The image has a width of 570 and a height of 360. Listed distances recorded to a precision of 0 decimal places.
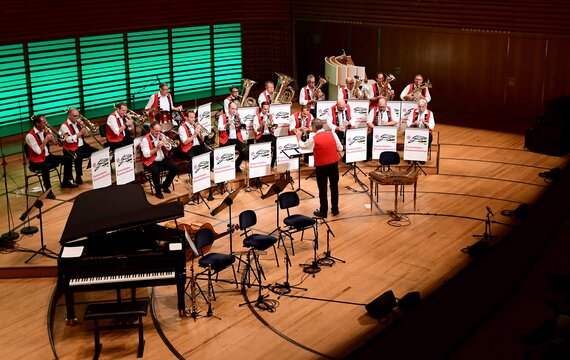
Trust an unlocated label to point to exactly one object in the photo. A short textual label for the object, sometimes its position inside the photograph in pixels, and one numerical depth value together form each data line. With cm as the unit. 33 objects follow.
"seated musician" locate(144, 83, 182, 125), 1561
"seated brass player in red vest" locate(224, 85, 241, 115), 1543
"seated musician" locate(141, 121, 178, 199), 1323
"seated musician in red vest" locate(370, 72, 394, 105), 1664
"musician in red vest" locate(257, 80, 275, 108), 1617
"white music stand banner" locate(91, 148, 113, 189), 1222
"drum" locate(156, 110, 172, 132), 1434
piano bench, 867
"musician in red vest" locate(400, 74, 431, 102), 1656
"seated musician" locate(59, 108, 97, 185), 1359
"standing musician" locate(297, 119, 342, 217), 1261
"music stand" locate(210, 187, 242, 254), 1038
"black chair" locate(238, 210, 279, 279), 1043
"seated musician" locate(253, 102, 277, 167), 1455
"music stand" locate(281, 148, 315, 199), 1363
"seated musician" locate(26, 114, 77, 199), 1292
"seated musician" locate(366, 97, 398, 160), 1501
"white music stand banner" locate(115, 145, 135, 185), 1249
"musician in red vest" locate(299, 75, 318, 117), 1634
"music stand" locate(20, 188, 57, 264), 1075
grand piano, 893
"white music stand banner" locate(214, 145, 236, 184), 1302
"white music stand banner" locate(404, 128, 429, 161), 1412
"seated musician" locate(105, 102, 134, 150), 1405
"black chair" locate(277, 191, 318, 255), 1117
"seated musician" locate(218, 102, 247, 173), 1438
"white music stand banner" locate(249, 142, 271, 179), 1334
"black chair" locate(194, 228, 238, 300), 977
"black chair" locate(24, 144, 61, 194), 1299
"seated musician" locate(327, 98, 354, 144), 1478
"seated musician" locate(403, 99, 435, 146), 1484
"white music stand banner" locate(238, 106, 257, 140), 1480
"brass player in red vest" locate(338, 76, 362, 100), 1623
